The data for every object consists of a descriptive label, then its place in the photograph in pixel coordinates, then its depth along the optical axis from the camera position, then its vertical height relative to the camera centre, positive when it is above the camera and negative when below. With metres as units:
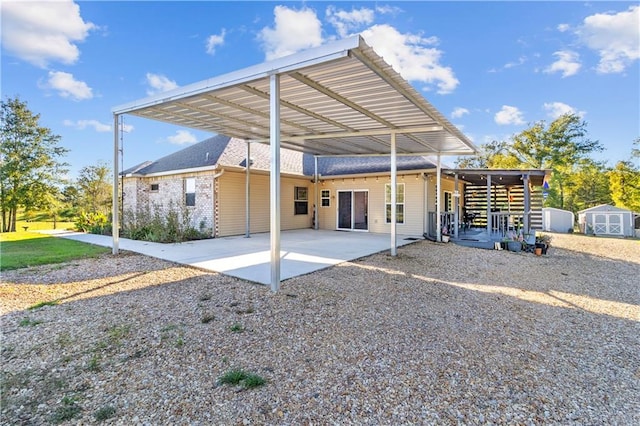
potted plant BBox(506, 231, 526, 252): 10.05 -1.10
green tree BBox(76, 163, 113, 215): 18.91 +1.44
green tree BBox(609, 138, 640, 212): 22.31 +2.00
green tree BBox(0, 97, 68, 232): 14.56 +2.55
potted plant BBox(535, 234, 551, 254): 9.66 -1.16
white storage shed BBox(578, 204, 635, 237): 17.02 -0.67
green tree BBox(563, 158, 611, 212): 24.28 +2.12
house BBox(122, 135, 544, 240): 12.02 +0.96
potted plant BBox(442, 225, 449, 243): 11.58 -0.92
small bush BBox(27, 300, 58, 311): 4.13 -1.28
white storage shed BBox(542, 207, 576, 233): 18.77 -0.64
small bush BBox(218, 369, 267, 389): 2.51 -1.43
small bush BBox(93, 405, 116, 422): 2.09 -1.42
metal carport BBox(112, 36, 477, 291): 4.62 +2.26
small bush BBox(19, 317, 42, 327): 3.57 -1.32
